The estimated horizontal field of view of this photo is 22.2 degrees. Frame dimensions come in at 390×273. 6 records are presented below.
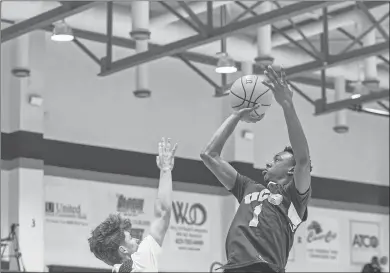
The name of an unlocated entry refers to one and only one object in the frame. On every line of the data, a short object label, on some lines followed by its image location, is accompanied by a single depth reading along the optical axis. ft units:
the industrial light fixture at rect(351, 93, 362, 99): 80.74
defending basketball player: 23.15
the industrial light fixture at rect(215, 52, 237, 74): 66.54
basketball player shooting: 23.15
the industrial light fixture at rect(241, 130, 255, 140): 88.74
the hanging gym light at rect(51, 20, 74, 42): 60.59
